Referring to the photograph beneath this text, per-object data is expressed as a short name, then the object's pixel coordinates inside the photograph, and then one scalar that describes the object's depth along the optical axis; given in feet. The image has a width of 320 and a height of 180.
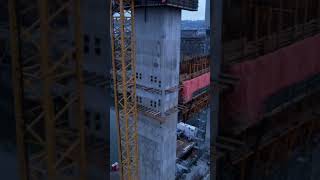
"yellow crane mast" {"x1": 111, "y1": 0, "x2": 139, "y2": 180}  76.33
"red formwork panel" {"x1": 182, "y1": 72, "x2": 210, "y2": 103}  107.65
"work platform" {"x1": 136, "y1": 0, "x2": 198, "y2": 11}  76.13
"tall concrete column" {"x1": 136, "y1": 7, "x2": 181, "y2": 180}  78.33
